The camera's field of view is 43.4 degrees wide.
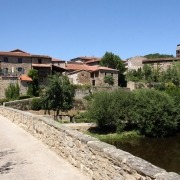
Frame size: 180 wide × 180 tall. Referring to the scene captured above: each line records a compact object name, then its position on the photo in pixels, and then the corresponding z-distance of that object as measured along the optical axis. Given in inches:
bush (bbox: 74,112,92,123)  1228.1
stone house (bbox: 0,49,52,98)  1514.7
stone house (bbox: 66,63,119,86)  1789.2
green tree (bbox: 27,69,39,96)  1502.0
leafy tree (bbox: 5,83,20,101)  1437.6
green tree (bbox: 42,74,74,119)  1166.5
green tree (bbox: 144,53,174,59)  3233.2
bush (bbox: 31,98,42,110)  1320.7
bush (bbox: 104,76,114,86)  1825.6
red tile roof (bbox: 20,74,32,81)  1509.5
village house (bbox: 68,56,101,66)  2751.7
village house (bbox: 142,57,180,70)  2237.8
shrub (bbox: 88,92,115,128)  1134.5
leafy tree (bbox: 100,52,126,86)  2123.5
